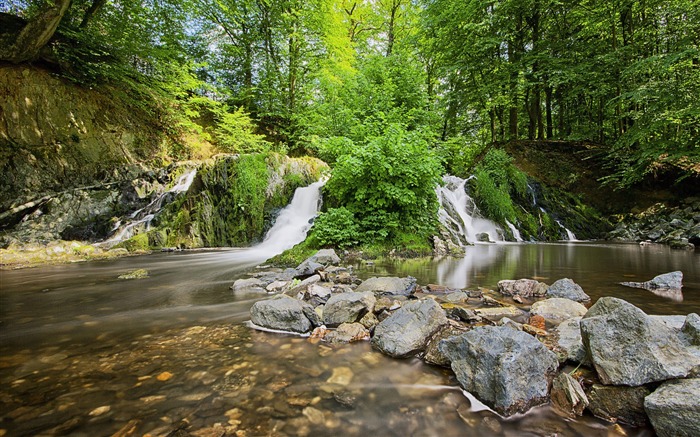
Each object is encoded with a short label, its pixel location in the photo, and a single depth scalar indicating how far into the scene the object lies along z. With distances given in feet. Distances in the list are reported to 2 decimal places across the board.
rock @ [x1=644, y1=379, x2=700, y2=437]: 4.88
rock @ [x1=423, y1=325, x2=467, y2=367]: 7.80
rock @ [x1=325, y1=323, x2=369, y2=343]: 9.46
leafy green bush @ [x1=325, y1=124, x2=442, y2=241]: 24.04
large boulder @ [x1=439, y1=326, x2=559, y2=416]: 6.02
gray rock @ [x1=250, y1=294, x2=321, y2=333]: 10.20
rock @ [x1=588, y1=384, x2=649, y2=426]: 5.54
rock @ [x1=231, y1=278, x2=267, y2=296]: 15.19
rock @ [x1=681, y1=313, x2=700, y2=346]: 6.23
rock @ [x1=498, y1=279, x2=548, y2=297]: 13.73
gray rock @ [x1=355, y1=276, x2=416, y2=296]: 13.57
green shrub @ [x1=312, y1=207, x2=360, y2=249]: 24.48
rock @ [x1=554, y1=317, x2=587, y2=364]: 7.14
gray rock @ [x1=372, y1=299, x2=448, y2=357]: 8.44
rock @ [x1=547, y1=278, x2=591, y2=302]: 12.87
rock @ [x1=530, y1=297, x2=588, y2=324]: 10.41
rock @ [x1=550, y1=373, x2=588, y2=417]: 5.91
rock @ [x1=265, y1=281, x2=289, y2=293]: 15.33
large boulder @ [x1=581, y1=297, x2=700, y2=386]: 5.69
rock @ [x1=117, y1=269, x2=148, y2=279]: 18.99
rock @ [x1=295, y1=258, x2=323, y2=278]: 16.94
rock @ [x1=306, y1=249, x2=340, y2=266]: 20.17
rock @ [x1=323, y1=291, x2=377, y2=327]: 10.49
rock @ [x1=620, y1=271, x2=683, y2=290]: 14.17
